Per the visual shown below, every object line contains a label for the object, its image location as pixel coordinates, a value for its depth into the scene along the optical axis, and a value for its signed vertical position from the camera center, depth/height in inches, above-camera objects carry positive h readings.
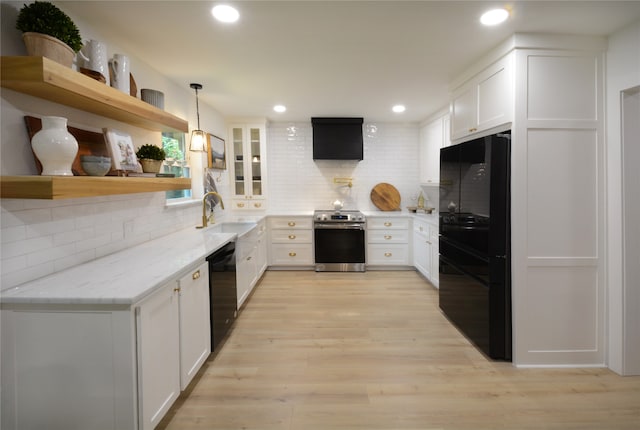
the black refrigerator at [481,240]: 88.4 -11.6
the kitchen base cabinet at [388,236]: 189.9 -19.7
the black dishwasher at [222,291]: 91.4 -26.9
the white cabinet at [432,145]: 166.2 +32.8
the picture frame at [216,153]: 157.8 +28.1
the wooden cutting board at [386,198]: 207.9 +3.4
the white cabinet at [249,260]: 123.6 -25.3
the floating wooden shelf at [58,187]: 52.9 +3.8
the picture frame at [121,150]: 78.5 +14.7
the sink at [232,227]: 138.0 -10.0
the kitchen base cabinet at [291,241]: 191.3 -22.2
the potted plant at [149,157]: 89.7 +14.1
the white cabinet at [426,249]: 154.6 -24.5
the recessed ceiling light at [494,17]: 74.9 +45.3
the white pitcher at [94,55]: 69.6 +34.0
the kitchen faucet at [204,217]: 133.1 -4.9
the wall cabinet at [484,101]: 88.7 +32.3
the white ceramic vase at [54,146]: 58.1 +11.5
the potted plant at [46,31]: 56.0 +32.7
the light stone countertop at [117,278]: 52.5 -14.2
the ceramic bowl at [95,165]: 67.6 +9.3
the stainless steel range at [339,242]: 185.8 -22.7
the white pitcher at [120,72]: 77.4 +33.4
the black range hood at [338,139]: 191.9 +39.8
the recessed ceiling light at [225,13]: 72.3 +45.6
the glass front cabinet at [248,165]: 191.6 +24.4
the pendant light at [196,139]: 124.8 +26.4
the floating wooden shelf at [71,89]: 52.6 +23.4
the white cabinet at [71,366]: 53.1 -27.1
